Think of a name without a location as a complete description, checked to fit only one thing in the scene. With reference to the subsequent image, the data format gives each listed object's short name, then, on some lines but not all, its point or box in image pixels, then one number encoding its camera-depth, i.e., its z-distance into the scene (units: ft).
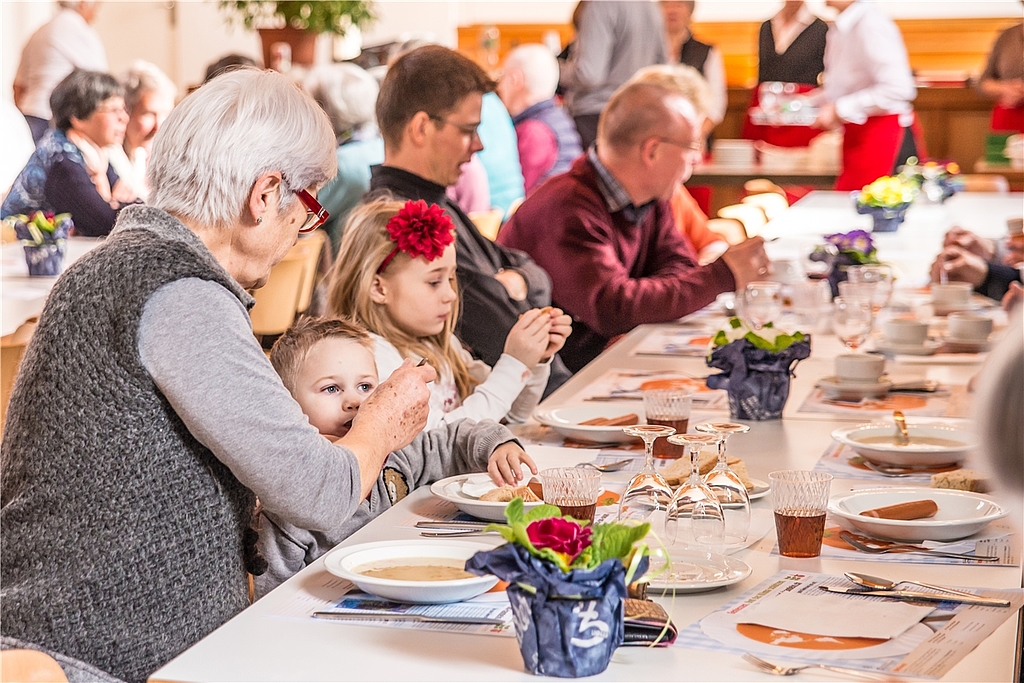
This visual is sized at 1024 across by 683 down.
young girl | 14.91
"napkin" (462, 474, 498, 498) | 10.99
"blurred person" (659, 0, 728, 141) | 53.70
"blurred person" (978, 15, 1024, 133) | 48.74
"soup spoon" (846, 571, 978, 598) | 8.54
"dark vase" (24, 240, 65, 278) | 23.67
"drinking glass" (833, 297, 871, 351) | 16.16
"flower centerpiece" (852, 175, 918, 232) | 31.96
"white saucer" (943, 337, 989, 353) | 18.48
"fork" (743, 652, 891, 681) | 7.18
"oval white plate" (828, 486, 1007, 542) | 9.68
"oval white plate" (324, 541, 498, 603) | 8.31
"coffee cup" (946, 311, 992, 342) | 18.72
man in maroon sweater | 21.40
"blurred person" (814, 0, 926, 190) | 46.49
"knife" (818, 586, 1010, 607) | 8.35
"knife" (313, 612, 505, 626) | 8.10
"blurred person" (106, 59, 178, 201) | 37.33
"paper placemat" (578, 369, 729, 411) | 15.19
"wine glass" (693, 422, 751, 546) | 9.45
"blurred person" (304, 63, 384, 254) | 29.14
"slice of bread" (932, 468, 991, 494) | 10.82
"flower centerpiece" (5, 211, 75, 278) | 23.69
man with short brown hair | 19.26
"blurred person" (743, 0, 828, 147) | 50.01
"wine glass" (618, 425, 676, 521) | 9.27
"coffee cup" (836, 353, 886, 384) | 15.52
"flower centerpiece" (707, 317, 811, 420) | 13.91
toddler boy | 11.71
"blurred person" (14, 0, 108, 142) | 42.69
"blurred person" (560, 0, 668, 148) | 43.76
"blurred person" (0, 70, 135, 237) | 30.90
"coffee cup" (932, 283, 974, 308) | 21.72
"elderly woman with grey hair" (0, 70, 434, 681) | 9.29
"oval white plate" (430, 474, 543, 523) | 10.27
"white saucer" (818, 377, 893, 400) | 15.33
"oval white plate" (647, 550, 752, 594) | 8.58
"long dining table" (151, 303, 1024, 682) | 7.32
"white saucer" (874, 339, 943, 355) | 18.22
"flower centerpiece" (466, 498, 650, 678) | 6.95
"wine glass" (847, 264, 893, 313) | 18.77
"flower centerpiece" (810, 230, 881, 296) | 22.75
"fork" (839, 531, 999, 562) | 9.42
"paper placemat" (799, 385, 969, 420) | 14.45
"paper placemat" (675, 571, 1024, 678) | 7.42
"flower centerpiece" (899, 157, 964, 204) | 37.08
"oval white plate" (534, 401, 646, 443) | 13.06
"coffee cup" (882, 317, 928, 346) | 18.37
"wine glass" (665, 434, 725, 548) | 9.01
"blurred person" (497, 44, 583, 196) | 40.74
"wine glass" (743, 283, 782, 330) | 17.47
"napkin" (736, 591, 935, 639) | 7.89
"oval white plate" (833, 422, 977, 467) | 11.90
